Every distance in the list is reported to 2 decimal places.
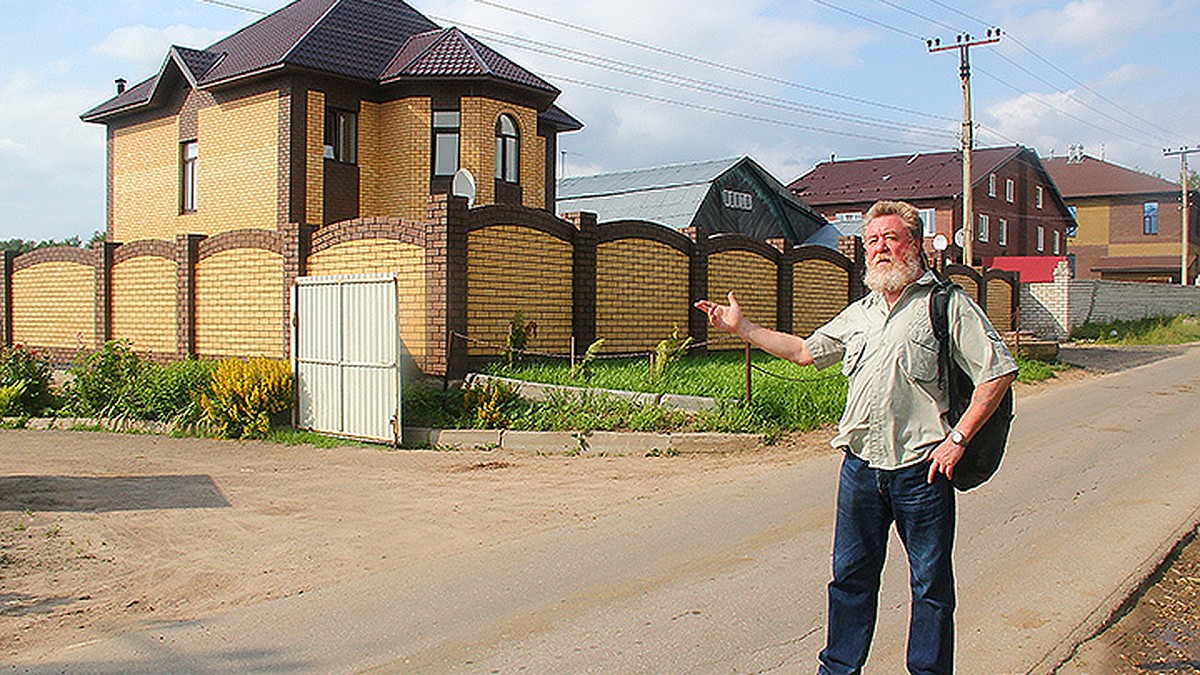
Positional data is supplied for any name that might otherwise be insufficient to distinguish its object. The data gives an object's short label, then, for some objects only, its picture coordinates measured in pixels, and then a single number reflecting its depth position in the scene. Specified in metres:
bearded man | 3.80
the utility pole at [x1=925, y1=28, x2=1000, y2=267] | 27.20
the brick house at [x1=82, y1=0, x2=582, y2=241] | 20.03
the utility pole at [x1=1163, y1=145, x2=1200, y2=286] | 49.05
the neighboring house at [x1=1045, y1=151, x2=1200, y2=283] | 58.88
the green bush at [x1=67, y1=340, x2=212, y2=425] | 13.81
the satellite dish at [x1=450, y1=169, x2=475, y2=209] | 17.73
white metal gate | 12.05
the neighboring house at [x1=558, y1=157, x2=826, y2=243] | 31.20
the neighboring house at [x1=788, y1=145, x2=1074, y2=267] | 46.00
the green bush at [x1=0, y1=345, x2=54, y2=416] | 15.13
